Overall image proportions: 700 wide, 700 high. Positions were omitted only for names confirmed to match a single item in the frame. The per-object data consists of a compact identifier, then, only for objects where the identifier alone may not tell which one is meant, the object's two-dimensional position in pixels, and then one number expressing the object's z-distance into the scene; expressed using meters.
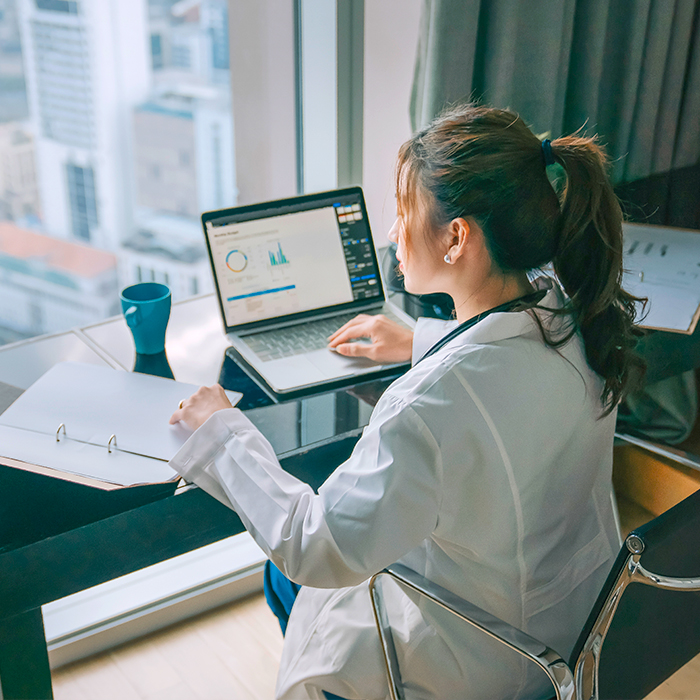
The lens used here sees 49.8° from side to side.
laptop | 1.34
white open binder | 0.99
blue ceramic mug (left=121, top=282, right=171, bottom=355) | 1.29
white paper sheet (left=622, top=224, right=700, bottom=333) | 1.40
